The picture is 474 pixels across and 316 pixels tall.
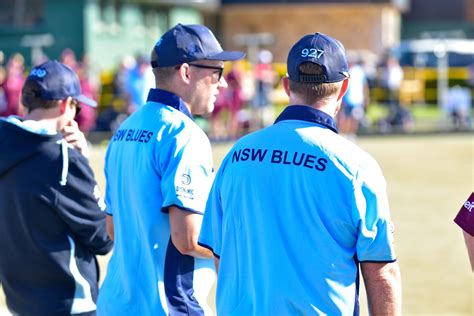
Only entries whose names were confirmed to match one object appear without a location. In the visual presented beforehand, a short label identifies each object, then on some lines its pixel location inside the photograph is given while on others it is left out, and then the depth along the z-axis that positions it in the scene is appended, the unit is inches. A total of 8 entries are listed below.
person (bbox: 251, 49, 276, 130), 1865.2
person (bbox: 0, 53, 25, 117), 1579.7
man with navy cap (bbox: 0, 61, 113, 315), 307.1
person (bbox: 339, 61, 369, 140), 1625.2
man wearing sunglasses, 269.9
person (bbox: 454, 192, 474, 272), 243.6
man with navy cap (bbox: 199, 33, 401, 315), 225.8
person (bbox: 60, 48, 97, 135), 1481.4
